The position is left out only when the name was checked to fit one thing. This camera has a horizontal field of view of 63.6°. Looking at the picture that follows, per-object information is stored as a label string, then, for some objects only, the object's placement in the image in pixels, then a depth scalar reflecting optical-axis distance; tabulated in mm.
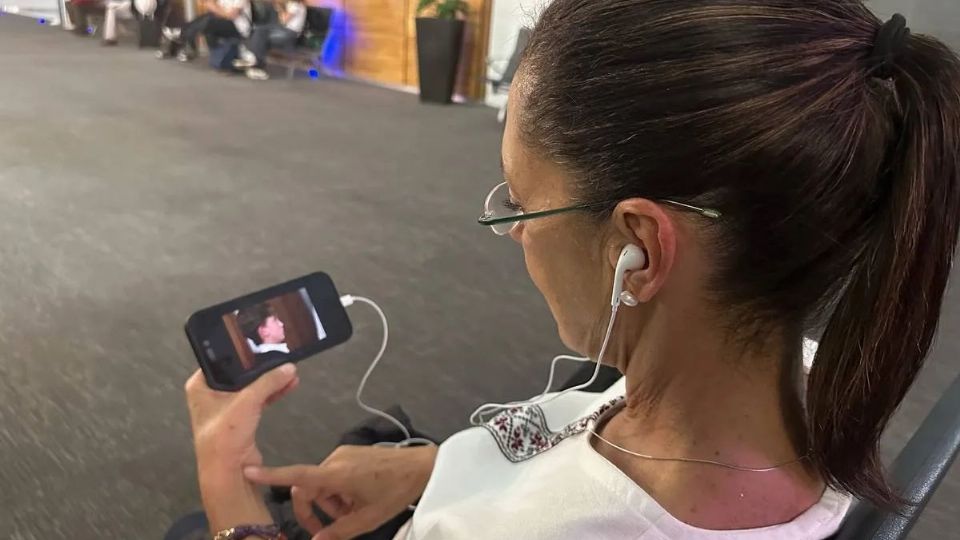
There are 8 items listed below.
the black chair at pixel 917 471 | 533
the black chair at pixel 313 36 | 6305
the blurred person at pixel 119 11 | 7383
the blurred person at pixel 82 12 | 8031
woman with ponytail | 516
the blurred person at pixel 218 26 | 6609
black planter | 5273
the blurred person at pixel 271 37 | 6129
